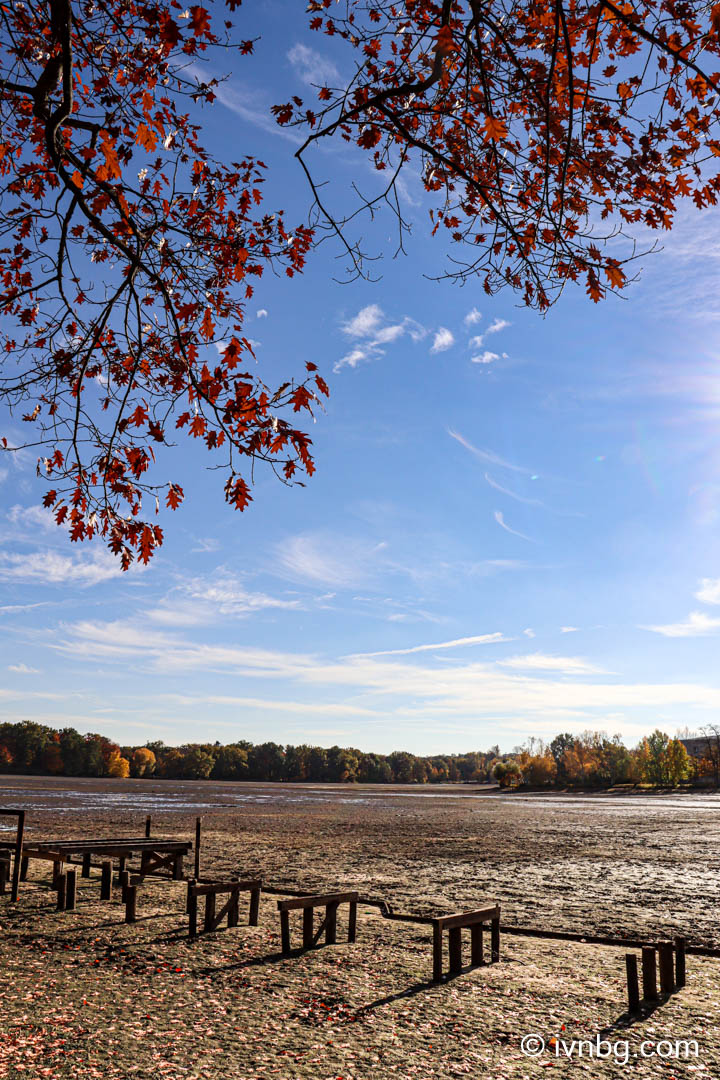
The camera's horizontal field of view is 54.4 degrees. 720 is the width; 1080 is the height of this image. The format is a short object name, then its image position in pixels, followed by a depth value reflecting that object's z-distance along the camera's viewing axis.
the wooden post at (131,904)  12.04
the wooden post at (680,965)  8.95
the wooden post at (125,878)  14.67
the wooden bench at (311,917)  10.21
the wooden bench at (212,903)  11.20
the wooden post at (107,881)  13.87
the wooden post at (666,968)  8.64
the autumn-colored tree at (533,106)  5.30
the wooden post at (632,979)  8.27
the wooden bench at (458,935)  9.14
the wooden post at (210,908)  11.45
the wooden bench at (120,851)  14.23
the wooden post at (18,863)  14.05
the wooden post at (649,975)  8.48
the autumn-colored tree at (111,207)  5.68
